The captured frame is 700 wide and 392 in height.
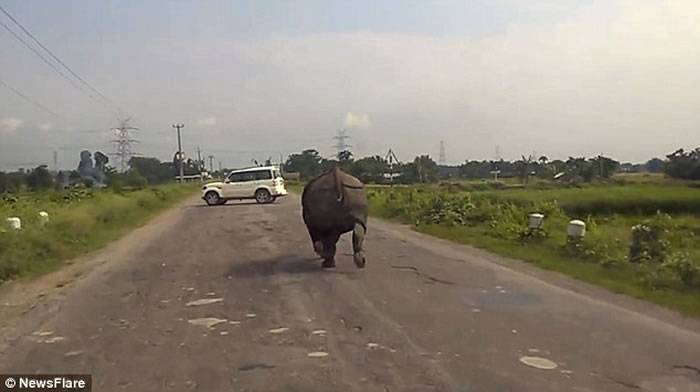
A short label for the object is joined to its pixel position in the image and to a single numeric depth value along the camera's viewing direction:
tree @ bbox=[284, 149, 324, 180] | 75.88
